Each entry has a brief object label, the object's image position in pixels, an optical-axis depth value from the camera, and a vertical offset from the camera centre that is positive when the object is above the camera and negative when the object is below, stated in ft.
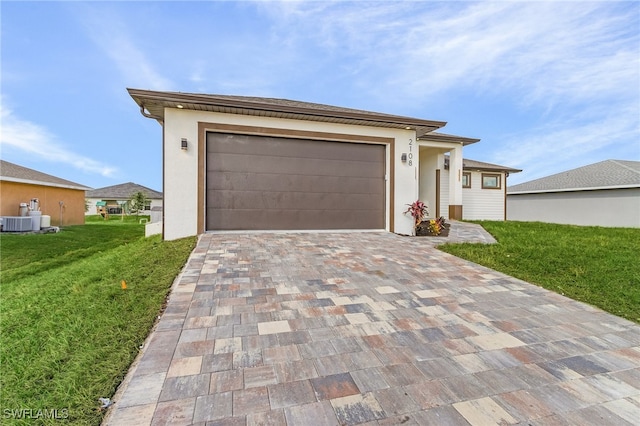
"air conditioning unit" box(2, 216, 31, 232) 36.14 -1.59
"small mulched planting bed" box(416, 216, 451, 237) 26.91 -1.46
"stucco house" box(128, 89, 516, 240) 21.50 +3.99
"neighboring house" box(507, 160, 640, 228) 44.62 +3.16
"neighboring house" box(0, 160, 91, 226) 40.79 +2.96
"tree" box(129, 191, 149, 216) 87.61 +3.08
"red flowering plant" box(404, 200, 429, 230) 25.91 +0.23
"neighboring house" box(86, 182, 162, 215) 94.58 +5.04
